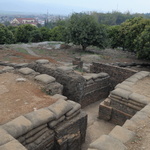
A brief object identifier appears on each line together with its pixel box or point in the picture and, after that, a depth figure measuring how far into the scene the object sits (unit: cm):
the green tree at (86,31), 1654
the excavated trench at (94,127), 492
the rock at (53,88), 496
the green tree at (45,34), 3010
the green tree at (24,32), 2899
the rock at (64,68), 602
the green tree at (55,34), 2848
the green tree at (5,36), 2419
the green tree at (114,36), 1901
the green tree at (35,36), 2840
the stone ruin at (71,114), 319
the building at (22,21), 10951
